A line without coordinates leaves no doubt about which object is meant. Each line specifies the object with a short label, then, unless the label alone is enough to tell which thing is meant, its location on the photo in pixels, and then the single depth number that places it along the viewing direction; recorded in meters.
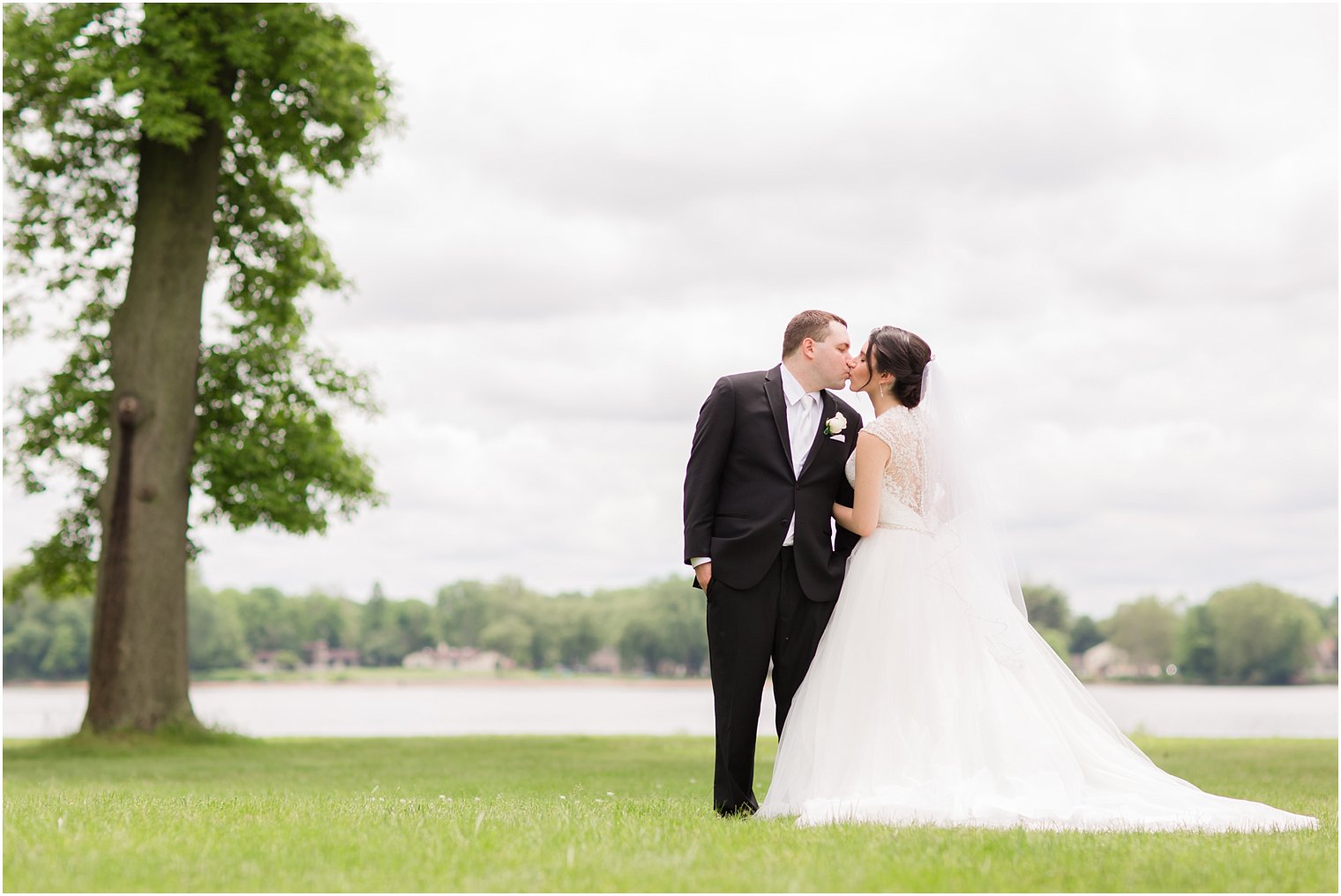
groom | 7.55
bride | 6.88
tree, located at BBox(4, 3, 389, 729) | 20.12
